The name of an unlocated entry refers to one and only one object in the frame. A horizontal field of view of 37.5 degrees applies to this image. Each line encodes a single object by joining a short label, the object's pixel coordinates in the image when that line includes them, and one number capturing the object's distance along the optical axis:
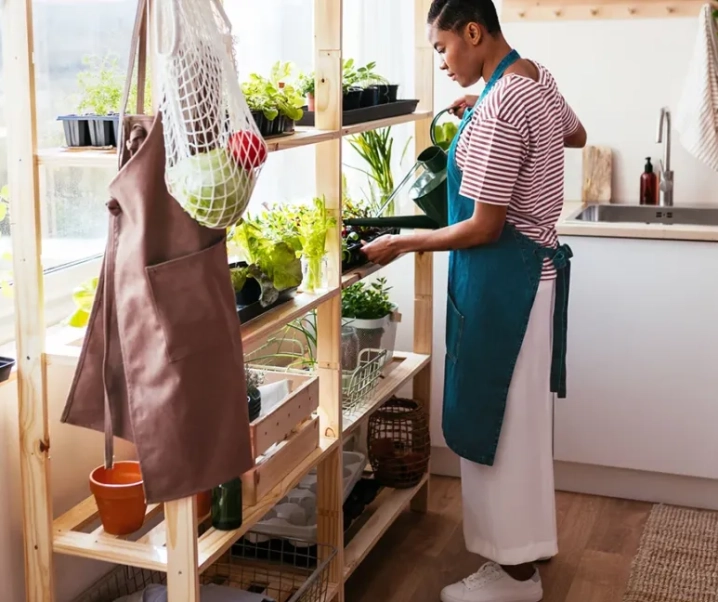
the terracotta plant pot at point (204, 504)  2.15
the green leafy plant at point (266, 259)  2.19
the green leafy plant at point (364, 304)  3.00
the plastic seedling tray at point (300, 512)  2.72
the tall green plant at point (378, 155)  3.18
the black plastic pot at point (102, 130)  1.89
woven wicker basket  3.16
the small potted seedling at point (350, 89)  2.57
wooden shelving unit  1.83
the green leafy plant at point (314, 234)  2.38
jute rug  2.85
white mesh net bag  1.63
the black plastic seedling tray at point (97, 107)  1.91
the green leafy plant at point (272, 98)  2.08
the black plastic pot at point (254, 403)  2.19
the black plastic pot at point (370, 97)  2.66
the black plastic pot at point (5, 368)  1.98
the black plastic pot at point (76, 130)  1.91
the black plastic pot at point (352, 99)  2.56
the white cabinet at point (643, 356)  3.23
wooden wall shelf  3.57
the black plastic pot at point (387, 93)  2.79
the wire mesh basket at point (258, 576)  2.45
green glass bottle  2.08
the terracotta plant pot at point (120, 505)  2.00
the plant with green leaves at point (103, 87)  2.09
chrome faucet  3.61
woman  2.41
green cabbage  1.64
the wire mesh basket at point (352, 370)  2.79
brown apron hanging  1.70
